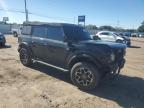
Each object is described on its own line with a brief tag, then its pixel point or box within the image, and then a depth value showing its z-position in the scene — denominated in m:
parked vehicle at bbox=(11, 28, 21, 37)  16.69
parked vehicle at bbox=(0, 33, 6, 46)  8.53
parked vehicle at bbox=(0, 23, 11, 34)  26.22
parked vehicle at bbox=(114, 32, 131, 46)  12.11
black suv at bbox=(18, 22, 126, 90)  3.17
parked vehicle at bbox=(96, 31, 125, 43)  11.86
